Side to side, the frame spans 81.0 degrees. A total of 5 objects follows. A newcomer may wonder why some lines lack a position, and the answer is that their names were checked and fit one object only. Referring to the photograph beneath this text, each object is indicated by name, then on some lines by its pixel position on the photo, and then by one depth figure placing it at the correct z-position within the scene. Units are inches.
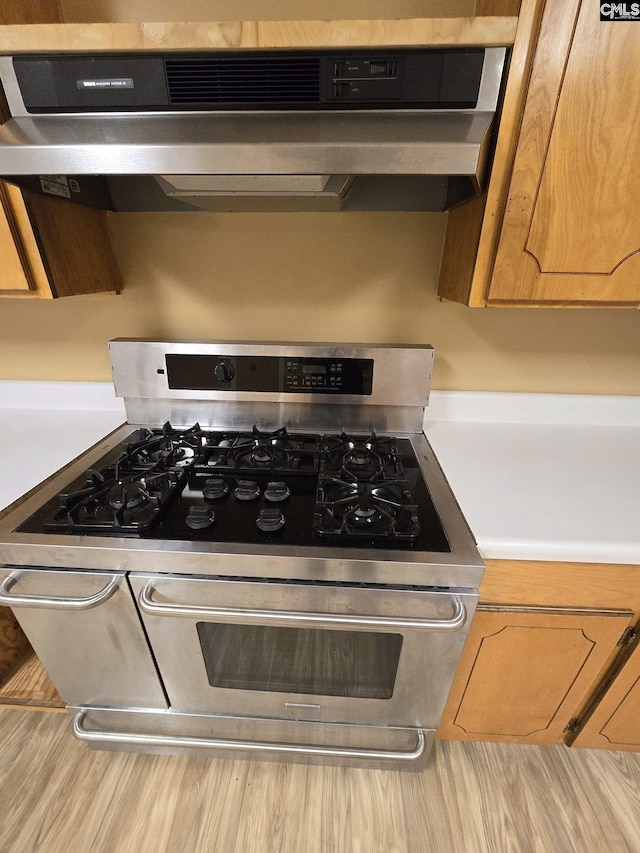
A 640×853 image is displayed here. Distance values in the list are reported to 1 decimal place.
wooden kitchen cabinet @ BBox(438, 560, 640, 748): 31.7
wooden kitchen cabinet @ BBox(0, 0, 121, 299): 32.6
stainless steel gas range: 28.8
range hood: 25.9
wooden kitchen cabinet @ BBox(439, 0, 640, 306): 26.2
